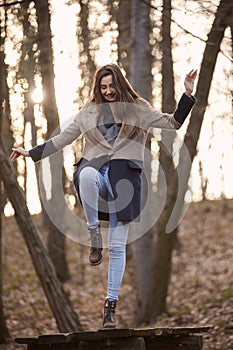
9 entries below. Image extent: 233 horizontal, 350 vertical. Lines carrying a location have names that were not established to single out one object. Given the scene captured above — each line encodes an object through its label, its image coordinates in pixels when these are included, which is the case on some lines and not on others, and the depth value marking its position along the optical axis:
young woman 11.69
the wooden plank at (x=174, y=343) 13.71
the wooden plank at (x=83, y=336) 11.98
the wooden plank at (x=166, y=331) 12.15
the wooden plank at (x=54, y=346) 12.93
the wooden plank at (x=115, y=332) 11.58
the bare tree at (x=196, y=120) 18.34
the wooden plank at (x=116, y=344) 12.12
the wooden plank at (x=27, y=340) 12.81
